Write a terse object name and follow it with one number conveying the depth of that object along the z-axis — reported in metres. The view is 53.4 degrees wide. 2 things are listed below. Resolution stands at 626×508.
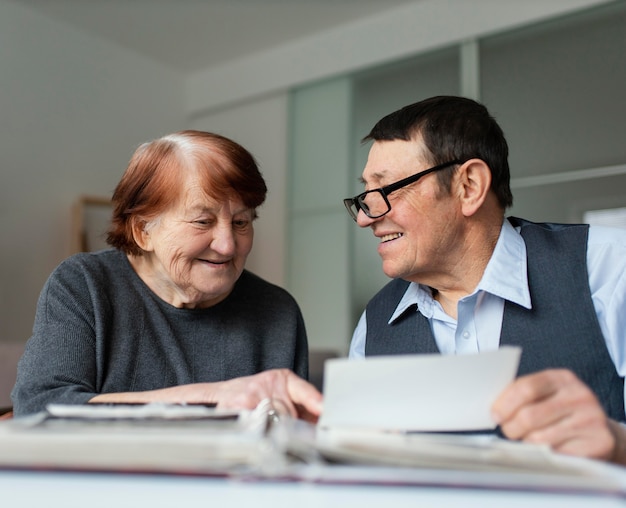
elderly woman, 1.15
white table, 0.39
